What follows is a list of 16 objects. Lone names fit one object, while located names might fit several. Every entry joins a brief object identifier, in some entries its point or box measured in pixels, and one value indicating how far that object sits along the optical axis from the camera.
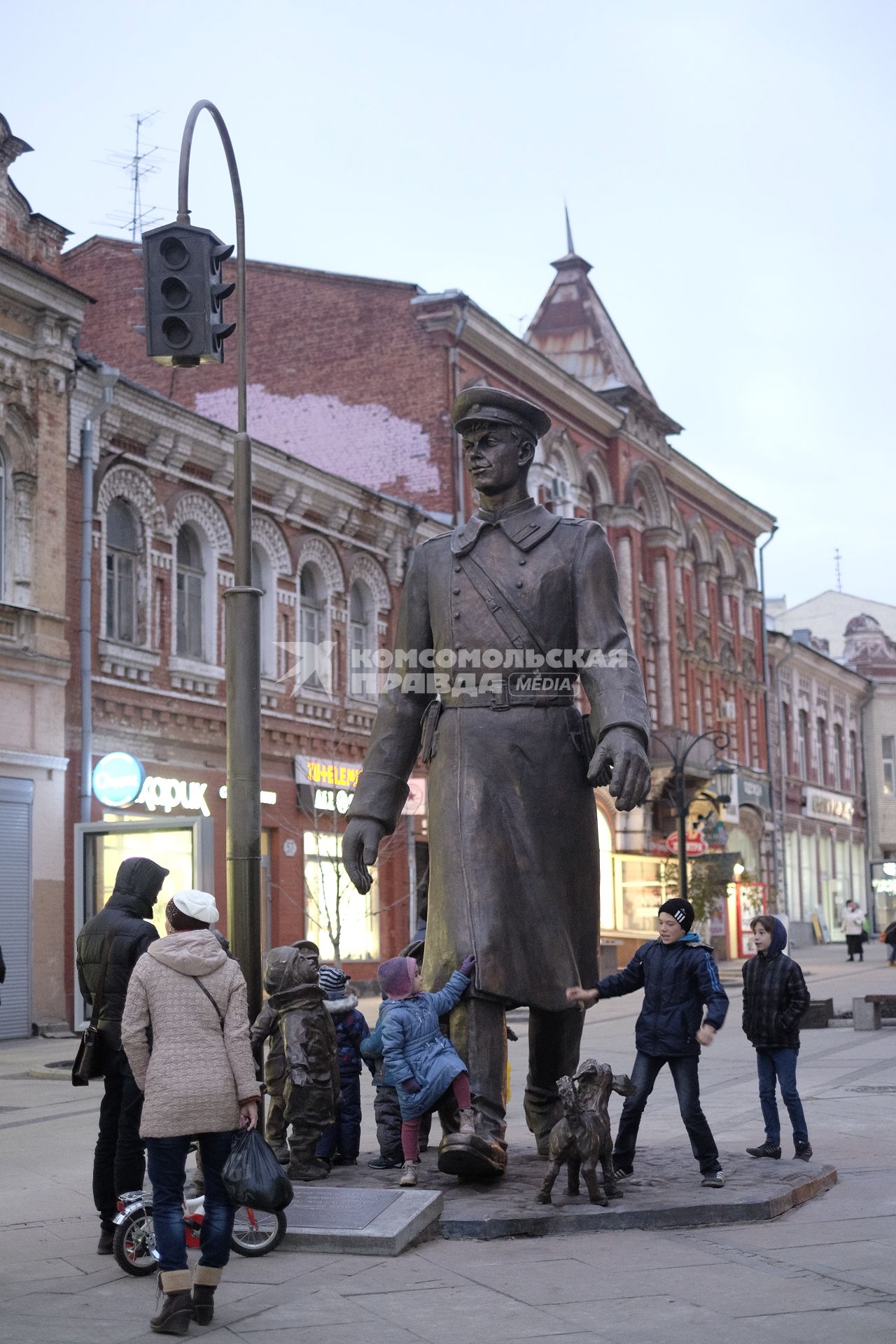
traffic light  9.10
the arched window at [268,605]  25.30
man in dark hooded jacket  6.75
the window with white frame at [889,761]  59.28
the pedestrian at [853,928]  36.88
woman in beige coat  5.52
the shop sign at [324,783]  25.67
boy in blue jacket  7.67
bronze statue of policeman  7.04
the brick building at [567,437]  30.84
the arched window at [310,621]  26.19
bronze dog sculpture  6.83
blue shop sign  20.00
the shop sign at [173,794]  22.05
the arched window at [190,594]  23.58
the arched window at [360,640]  27.48
